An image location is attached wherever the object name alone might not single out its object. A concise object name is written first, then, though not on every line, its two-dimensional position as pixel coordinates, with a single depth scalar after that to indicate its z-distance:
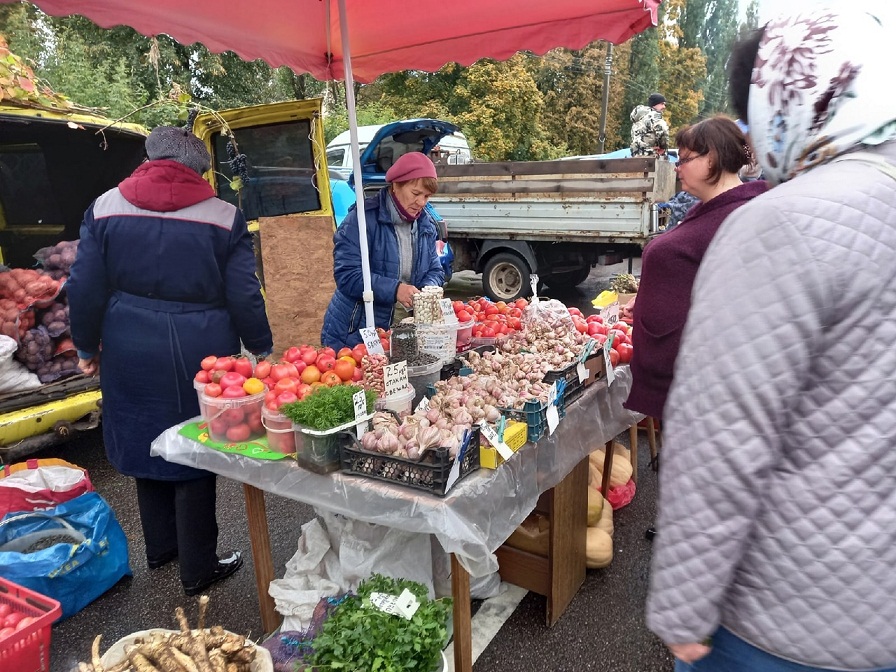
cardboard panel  5.77
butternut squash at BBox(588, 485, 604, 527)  3.13
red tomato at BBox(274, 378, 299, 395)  2.27
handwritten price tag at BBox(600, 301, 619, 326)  3.38
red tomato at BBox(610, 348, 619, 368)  3.11
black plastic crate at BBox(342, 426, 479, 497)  1.85
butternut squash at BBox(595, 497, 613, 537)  3.17
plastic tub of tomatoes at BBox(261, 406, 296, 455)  2.18
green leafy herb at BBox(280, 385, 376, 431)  1.99
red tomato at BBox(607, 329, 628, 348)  3.26
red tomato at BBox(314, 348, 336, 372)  2.53
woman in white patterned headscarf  0.90
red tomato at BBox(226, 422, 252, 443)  2.32
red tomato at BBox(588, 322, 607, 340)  3.19
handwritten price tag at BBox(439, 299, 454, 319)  2.77
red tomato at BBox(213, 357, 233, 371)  2.39
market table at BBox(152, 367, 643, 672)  1.88
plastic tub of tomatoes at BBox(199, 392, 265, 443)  2.29
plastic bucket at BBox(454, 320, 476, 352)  3.12
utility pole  17.33
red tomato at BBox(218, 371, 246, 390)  2.30
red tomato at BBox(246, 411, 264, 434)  2.35
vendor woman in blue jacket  3.30
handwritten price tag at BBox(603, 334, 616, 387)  2.93
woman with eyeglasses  2.39
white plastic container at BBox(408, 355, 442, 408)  2.52
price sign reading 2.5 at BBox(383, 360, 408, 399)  2.24
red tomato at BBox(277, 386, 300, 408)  2.19
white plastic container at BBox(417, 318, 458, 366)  2.71
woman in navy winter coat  2.52
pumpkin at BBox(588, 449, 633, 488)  3.53
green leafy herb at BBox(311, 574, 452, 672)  1.86
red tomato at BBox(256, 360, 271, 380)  2.45
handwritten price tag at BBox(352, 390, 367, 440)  2.01
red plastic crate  2.02
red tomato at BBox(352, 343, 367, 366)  2.66
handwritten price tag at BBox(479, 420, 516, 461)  2.00
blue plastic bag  2.60
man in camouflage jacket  9.52
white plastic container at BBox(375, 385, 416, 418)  2.24
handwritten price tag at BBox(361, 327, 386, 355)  2.57
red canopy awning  3.06
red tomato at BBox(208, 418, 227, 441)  2.33
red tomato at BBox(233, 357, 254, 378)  2.43
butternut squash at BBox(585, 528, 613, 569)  3.03
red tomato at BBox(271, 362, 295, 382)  2.39
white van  8.12
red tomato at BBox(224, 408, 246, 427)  2.31
